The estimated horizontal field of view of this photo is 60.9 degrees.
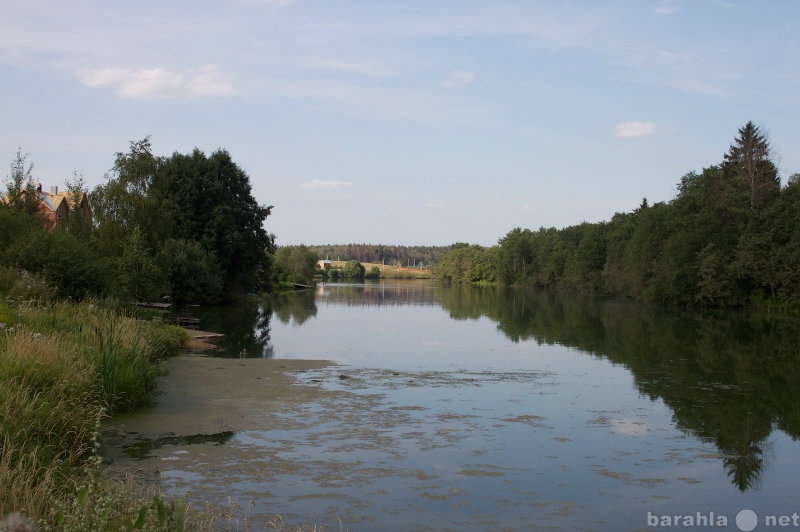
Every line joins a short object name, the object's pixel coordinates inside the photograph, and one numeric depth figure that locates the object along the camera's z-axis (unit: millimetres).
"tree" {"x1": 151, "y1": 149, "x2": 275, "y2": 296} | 49031
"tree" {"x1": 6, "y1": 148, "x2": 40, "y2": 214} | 34875
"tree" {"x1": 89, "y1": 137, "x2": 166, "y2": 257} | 39469
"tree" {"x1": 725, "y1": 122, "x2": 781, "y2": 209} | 49000
